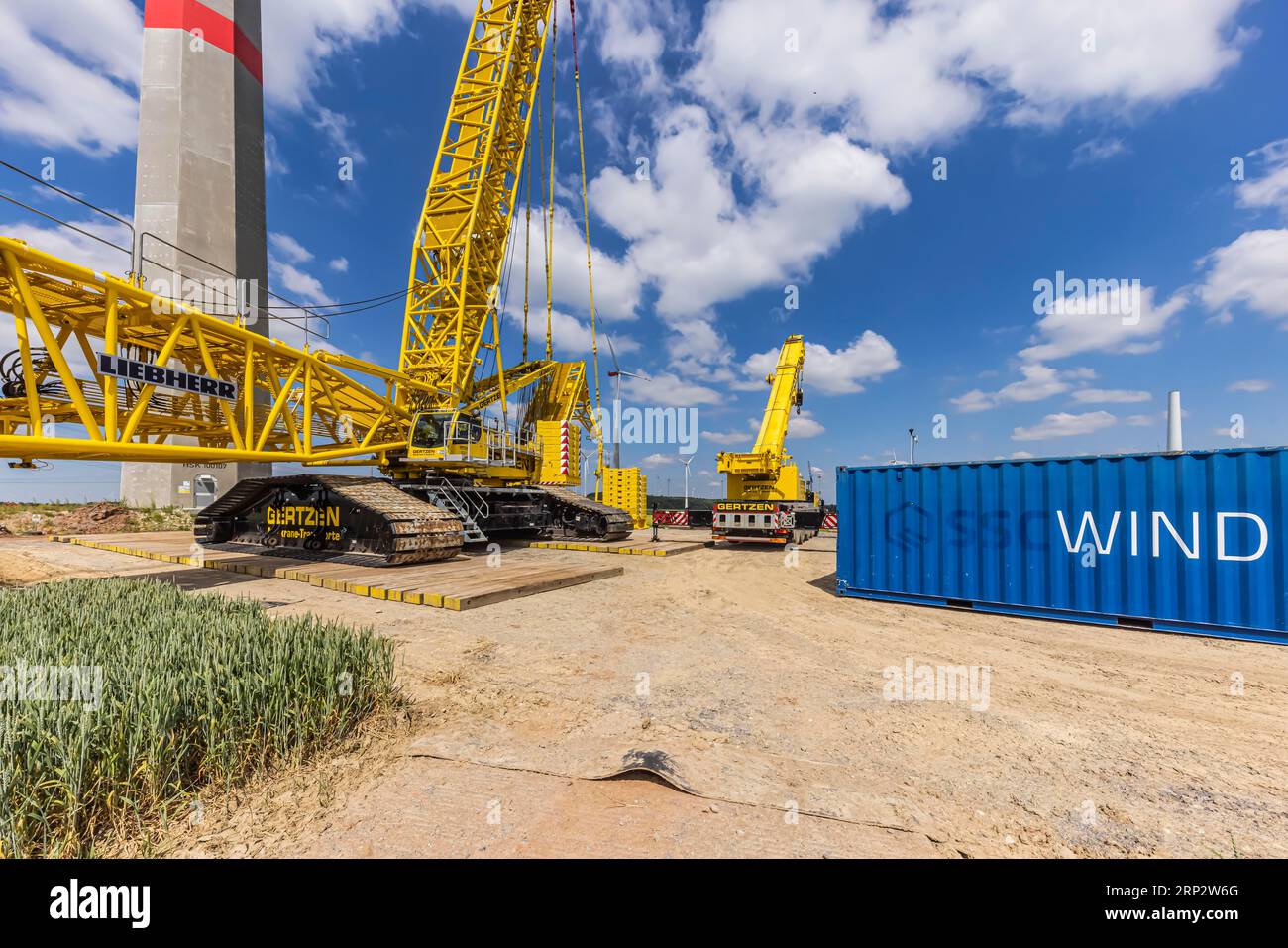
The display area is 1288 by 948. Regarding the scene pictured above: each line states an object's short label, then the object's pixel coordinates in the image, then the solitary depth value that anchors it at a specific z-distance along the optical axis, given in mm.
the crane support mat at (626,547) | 14211
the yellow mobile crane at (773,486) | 16572
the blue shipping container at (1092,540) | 6559
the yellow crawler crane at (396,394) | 7367
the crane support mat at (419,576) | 7754
